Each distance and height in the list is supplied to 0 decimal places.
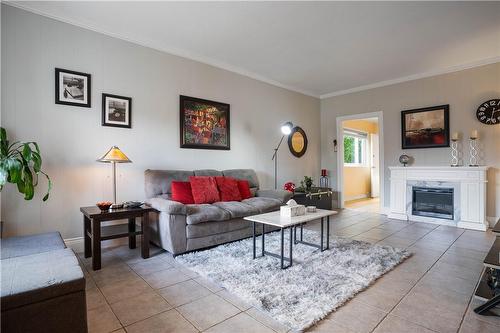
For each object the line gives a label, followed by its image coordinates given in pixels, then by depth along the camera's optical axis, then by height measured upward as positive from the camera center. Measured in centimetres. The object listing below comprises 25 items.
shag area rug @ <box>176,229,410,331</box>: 179 -95
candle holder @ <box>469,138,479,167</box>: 427 +23
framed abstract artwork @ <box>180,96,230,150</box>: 386 +68
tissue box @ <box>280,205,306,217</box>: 275 -47
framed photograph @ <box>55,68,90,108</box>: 286 +89
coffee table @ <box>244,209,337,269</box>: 243 -53
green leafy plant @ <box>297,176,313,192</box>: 493 -39
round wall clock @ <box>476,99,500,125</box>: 407 +85
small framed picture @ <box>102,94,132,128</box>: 314 +70
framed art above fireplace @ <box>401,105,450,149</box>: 457 +71
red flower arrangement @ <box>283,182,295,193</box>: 470 -38
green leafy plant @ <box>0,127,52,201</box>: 211 +2
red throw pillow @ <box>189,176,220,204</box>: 345 -31
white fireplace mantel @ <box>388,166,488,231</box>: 404 -39
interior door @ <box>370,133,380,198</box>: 806 +4
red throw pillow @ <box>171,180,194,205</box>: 333 -33
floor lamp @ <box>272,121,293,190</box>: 520 +8
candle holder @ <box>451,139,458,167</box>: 446 +24
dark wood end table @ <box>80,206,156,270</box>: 246 -65
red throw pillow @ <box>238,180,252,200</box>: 403 -35
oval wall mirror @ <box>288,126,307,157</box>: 556 +54
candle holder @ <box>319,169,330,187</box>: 607 -30
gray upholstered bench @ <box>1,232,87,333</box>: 118 -61
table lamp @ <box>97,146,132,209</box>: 280 +11
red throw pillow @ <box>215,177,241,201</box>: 376 -33
